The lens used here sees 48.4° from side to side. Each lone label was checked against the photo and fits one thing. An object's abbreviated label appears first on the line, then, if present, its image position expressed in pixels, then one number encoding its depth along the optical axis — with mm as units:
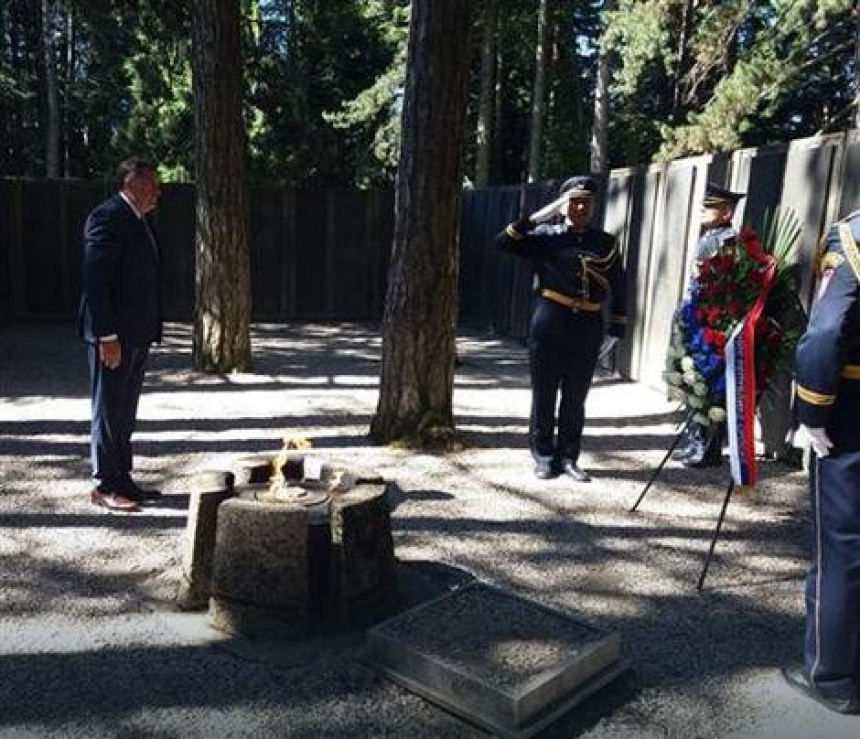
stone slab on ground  3102
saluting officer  5953
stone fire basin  3674
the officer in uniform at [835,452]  3096
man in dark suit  4949
